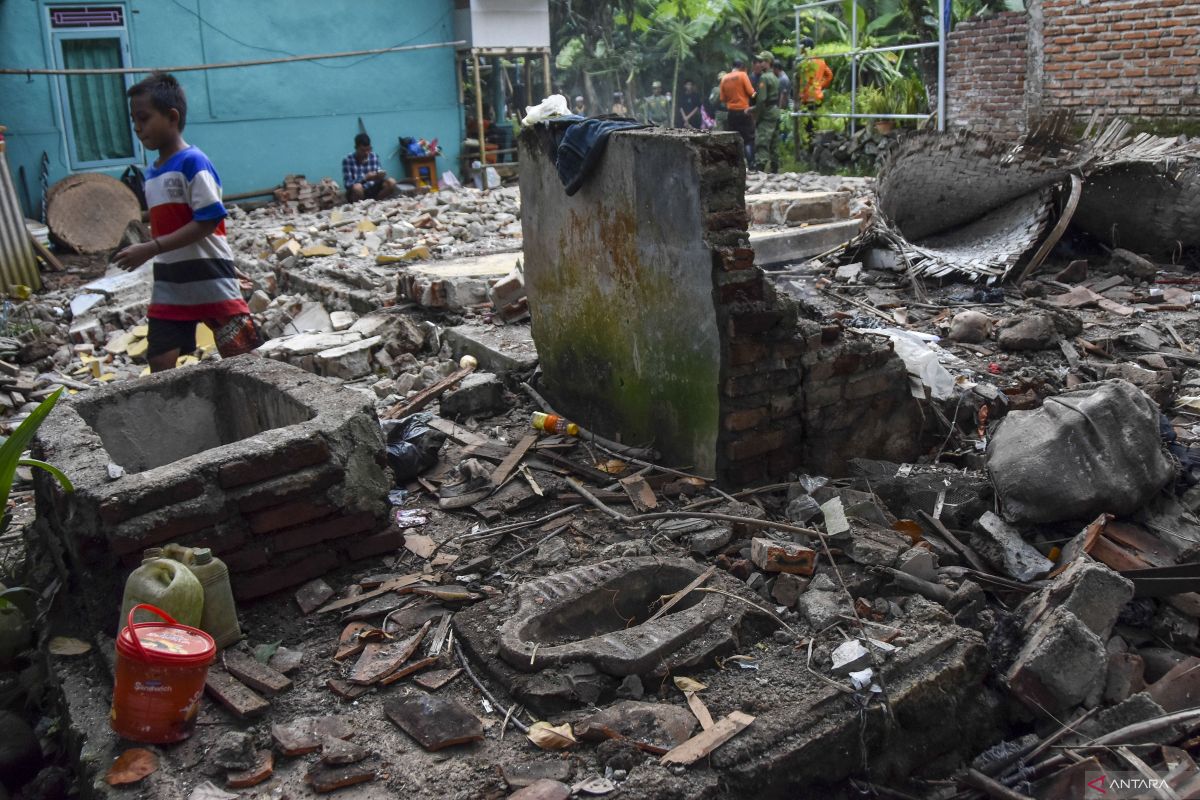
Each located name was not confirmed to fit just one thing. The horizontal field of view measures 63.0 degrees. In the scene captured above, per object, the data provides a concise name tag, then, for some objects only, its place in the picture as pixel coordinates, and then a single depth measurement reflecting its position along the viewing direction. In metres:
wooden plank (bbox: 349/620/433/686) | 3.03
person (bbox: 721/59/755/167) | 15.62
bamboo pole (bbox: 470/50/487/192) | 16.72
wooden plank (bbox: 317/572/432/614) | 3.46
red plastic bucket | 2.63
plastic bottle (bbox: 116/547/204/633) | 2.90
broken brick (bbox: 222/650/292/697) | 2.96
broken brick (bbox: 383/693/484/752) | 2.71
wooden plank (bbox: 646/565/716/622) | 3.34
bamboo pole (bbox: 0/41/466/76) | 12.01
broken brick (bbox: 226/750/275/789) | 2.55
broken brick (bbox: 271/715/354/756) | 2.67
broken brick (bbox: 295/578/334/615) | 3.44
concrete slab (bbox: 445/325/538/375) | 5.81
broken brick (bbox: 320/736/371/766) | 2.61
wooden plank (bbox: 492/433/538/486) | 4.53
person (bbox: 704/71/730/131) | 18.61
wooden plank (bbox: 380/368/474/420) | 5.46
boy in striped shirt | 4.46
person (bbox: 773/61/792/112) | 17.77
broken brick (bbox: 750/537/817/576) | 3.46
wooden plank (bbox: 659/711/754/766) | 2.57
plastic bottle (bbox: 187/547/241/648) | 3.09
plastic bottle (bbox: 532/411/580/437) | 5.02
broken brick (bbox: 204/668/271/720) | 2.83
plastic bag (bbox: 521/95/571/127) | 4.90
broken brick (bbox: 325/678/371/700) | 2.96
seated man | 15.23
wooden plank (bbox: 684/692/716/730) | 2.71
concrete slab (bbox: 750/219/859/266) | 8.61
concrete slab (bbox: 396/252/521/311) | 7.32
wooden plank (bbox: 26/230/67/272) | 11.15
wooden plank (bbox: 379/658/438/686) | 3.03
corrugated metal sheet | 10.30
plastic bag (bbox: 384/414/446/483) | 4.57
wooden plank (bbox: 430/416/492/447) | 4.99
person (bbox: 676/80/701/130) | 21.80
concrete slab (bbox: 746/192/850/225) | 9.97
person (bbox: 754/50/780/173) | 17.59
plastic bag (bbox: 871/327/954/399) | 4.82
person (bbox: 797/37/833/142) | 16.52
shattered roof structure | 7.71
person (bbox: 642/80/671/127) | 23.80
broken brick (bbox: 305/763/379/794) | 2.54
